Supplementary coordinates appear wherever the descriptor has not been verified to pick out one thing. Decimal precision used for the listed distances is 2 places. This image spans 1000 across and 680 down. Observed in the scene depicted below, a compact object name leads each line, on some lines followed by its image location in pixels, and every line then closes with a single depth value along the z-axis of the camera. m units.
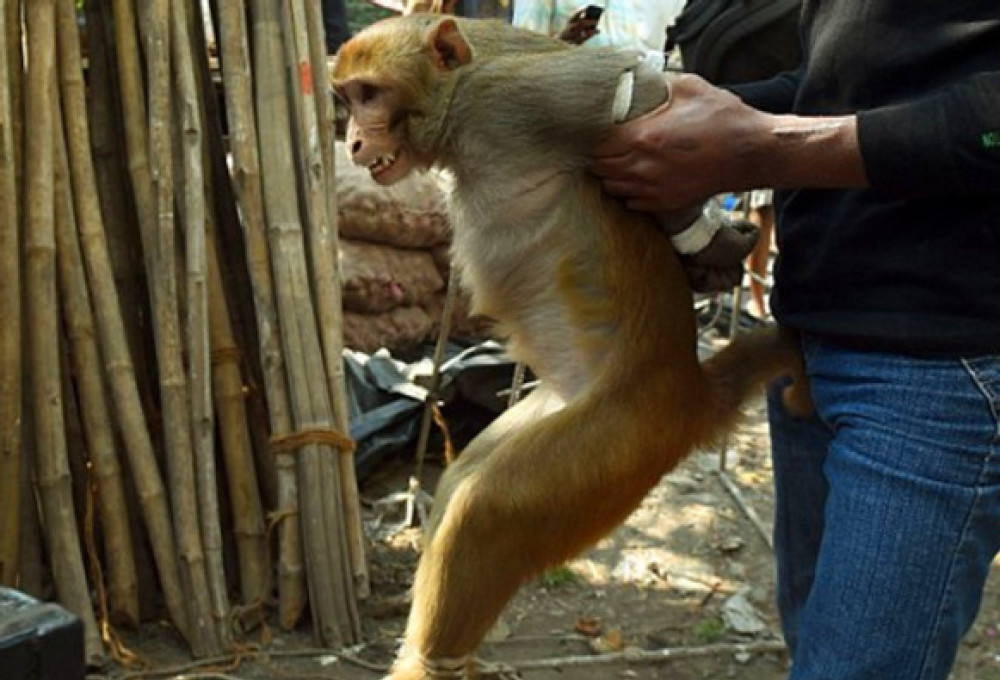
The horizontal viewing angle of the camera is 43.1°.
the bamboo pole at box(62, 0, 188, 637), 3.74
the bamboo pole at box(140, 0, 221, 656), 3.75
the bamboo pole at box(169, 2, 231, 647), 3.78
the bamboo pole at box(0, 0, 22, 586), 3.54
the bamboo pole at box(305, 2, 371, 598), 4.02
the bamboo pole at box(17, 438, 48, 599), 3.81
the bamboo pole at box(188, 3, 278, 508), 4.06
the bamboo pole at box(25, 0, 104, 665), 3.61
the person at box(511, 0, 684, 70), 4.75
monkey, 2.42
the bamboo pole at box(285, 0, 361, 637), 3.92
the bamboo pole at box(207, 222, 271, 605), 4.02
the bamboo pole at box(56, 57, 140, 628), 3.72
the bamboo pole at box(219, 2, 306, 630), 3.85
